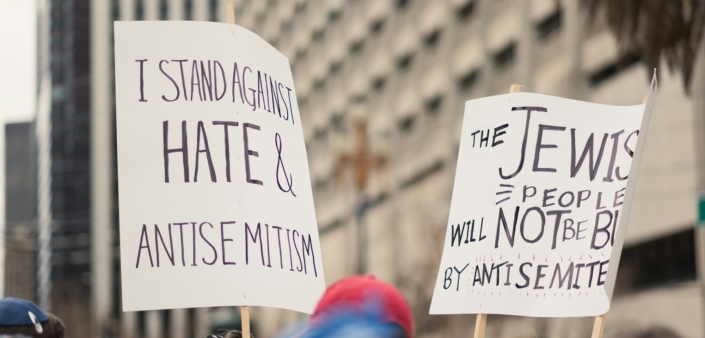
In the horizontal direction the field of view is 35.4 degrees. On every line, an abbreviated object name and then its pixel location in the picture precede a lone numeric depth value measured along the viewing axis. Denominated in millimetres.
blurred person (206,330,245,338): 3887
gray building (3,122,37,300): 73625
